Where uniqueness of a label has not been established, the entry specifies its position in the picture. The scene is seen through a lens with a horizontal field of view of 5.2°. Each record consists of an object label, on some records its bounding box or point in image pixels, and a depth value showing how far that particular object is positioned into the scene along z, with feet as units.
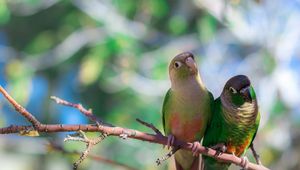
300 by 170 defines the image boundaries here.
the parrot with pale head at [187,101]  12.55
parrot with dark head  12.44
